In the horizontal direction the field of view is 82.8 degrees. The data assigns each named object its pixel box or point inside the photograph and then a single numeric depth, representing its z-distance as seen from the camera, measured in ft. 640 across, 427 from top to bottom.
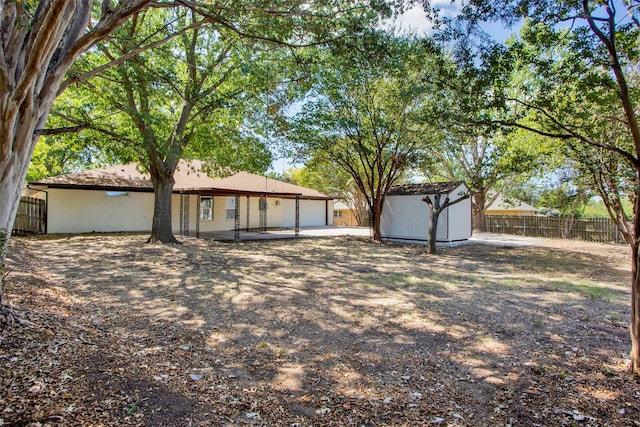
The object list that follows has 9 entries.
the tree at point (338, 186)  93.46
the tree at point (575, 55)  11.60
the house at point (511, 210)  112.16
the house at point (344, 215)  118.99
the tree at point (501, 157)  34.86
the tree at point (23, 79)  10.98
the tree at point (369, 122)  39.86
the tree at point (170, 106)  29.22
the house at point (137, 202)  52.24
